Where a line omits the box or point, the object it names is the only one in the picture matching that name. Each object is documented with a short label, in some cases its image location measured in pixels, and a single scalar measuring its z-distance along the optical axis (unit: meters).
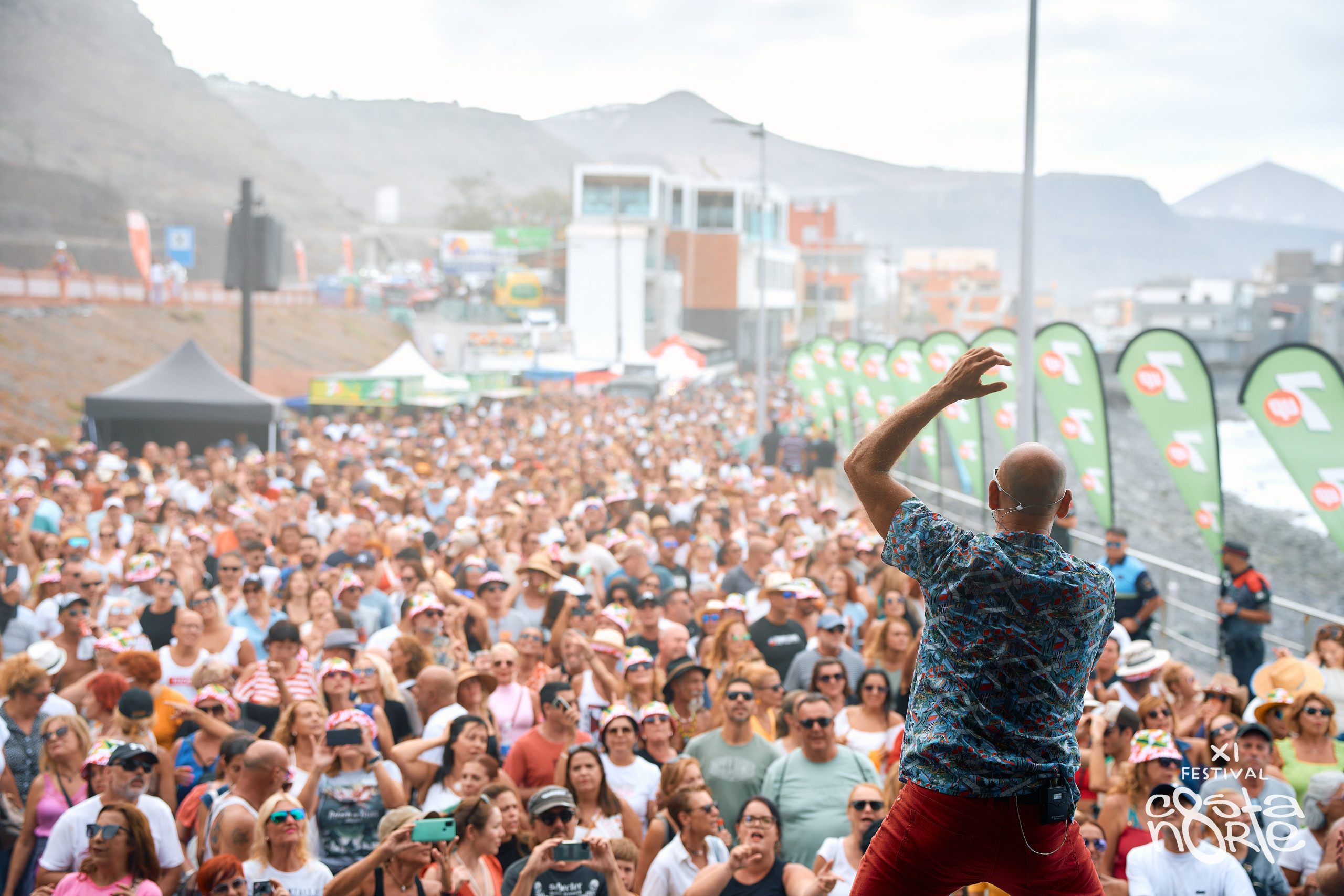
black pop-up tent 21.45
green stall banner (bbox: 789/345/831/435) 28.19
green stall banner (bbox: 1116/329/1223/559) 10.72
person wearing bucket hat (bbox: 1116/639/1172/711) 6.76
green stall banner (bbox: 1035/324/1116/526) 12.40
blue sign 52.81
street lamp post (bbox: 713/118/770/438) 26.64
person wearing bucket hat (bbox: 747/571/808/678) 7.95
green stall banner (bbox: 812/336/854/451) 26.06
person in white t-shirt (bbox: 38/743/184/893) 5.00
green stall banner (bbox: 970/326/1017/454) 14.39
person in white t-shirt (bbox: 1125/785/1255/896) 4.17
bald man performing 2.45
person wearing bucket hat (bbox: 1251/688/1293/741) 5.66
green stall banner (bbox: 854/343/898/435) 20.86
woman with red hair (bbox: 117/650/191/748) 6.35
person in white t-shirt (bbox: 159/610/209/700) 7.22
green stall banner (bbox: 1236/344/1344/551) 9.13
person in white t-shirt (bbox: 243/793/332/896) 4.70
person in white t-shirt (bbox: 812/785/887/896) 4.74
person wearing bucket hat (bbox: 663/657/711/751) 6.68
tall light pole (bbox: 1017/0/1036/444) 10.75
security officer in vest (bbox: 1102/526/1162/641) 9.09
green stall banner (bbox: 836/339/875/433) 22.78
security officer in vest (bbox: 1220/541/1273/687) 8.96
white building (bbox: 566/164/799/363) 69.12
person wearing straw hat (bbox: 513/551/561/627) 8.77
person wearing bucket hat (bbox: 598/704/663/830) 5.66
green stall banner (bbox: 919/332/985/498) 16.06
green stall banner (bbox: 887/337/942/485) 18.09
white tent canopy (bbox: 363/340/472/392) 29.28
